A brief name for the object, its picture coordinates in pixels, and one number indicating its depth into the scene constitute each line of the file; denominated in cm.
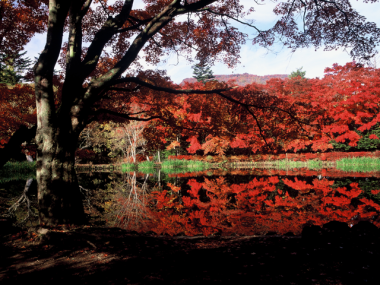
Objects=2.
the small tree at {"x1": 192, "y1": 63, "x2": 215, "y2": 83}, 4425
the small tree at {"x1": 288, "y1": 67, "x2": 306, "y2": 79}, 4596
